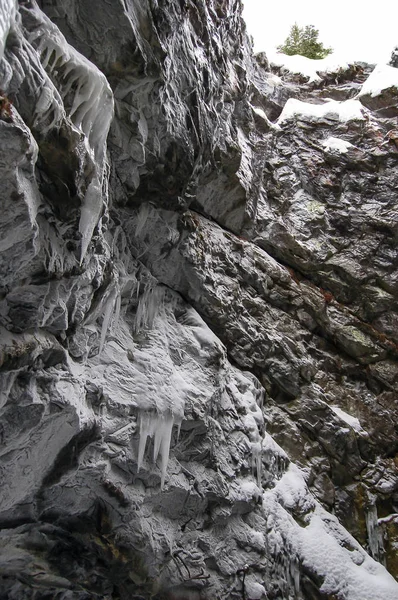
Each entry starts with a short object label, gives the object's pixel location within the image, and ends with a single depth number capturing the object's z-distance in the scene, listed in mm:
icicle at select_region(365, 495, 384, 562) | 7435
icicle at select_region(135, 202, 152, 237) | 6898
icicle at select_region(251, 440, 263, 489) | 6781
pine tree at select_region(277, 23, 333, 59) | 18078
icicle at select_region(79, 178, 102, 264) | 3990
